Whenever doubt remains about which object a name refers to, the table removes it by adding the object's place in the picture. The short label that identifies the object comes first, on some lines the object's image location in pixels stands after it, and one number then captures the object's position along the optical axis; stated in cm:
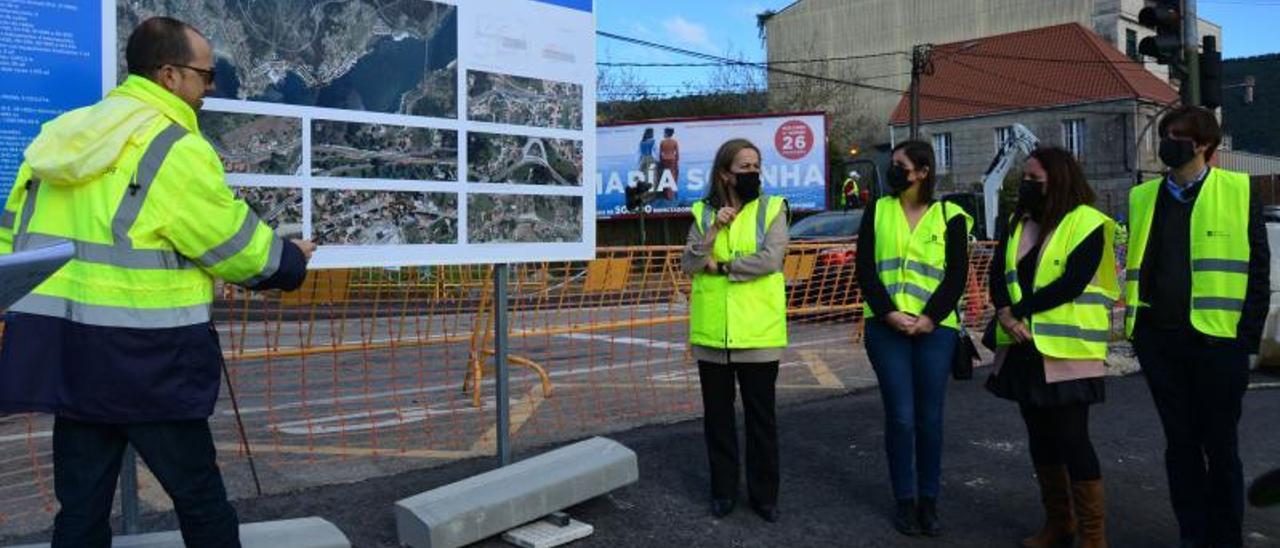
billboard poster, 3300
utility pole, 3125
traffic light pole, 949
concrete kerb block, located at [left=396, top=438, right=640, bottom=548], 405
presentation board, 377
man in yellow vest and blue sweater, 402
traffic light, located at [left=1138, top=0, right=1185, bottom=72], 939
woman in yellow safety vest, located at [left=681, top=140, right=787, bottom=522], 457
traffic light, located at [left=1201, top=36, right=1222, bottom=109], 948
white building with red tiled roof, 4584
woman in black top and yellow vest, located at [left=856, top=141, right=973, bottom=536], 448
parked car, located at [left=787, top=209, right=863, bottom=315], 961
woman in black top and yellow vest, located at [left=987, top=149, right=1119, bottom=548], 419
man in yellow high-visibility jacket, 273
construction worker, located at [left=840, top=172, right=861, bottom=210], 2812
